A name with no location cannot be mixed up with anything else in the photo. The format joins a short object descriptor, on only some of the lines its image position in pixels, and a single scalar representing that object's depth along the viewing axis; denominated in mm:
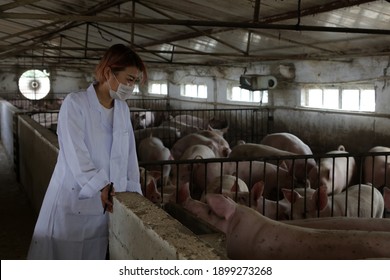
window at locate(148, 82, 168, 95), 19744
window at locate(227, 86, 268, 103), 12117
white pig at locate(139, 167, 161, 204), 4062
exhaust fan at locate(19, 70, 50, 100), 23688
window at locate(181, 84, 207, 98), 15727
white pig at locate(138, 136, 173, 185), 8398
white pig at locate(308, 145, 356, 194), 6502
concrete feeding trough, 1714
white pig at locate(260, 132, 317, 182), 8492
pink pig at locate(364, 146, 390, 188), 7113
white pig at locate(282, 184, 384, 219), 4238
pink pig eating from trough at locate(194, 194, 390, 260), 2309
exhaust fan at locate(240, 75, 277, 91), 10758
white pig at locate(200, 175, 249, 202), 5302
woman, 2479
